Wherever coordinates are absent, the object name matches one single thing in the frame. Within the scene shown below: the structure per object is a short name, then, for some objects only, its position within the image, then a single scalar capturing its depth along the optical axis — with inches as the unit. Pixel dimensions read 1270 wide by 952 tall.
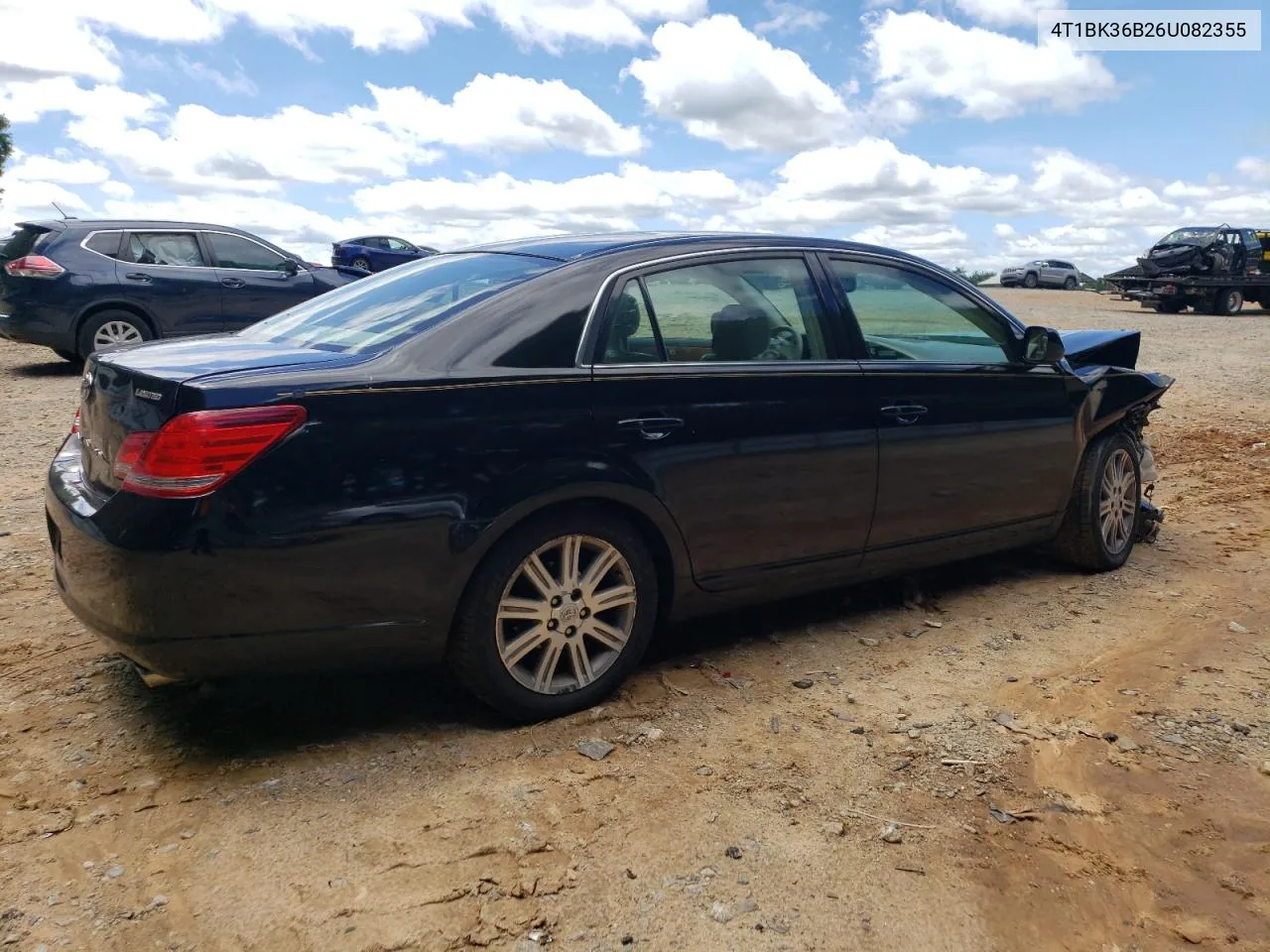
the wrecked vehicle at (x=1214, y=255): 1000.9
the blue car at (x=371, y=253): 1213.1
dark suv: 445.7
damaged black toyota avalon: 119.8
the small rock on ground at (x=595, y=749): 134.0
